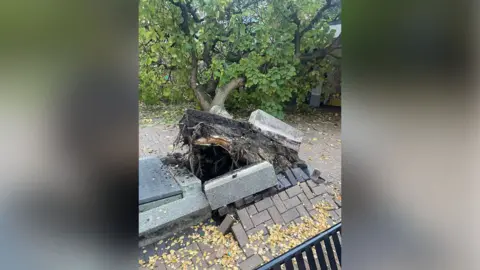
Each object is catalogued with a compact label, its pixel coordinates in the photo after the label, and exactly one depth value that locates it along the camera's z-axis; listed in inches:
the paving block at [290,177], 102.2
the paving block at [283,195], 94.6
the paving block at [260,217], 85.0
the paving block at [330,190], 100.1
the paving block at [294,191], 96.5
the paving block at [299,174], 105.1
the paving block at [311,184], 102.3
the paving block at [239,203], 88.3
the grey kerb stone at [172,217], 77.8
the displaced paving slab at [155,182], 85.7
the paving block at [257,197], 91.8
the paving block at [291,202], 92.0
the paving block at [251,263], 71.0
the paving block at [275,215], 86.4
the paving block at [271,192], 94.1
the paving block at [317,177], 105.8
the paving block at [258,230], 81.5
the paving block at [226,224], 82.7
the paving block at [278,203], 90.4
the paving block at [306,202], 92.7
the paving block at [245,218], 83.2
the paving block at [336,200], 95.1
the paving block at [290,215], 87.0
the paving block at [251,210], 87.5
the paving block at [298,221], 86.0
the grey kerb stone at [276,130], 106.0
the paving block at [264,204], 89.6
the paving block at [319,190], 100.0
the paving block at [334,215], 88.2
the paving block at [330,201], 93.9
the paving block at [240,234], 78.5
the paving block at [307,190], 97.8
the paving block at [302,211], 89.3
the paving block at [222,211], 86.9
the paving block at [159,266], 70.6
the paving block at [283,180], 99.7
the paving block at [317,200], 95.2
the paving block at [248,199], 90.2
